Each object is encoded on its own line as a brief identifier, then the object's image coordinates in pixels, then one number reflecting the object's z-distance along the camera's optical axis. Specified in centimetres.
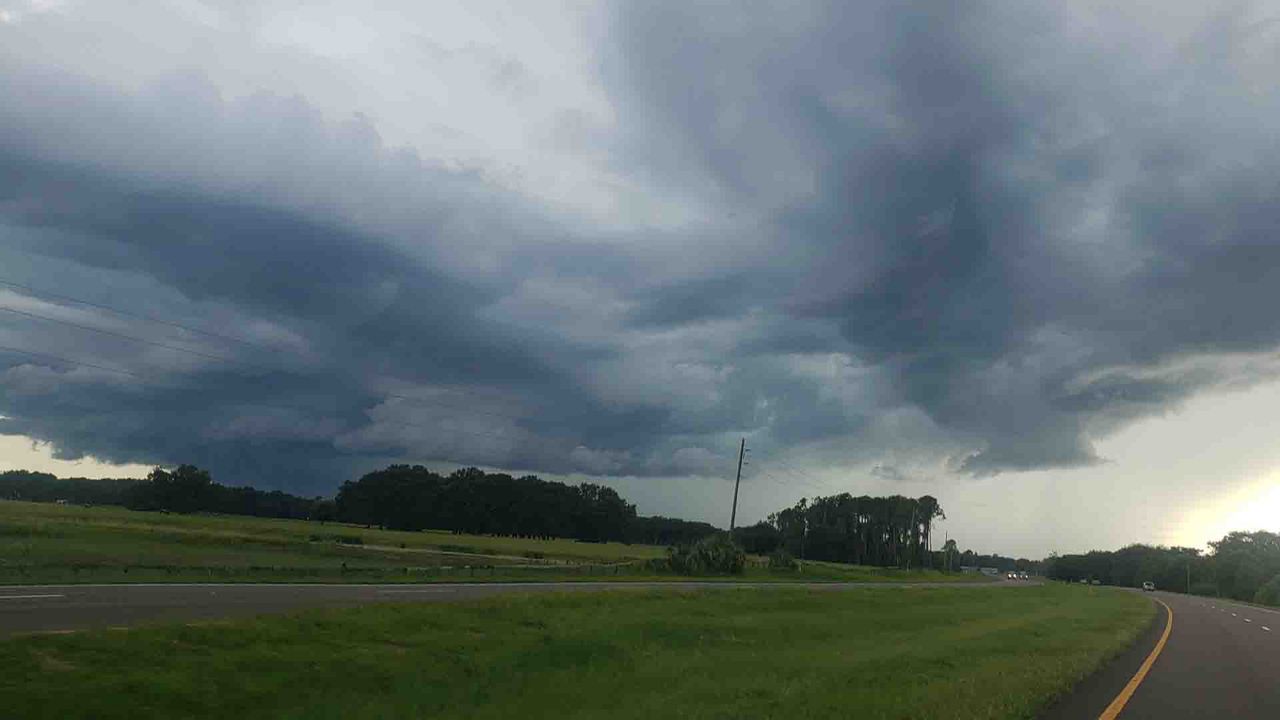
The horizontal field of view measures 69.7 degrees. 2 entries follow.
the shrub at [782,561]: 8944
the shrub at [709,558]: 7244
